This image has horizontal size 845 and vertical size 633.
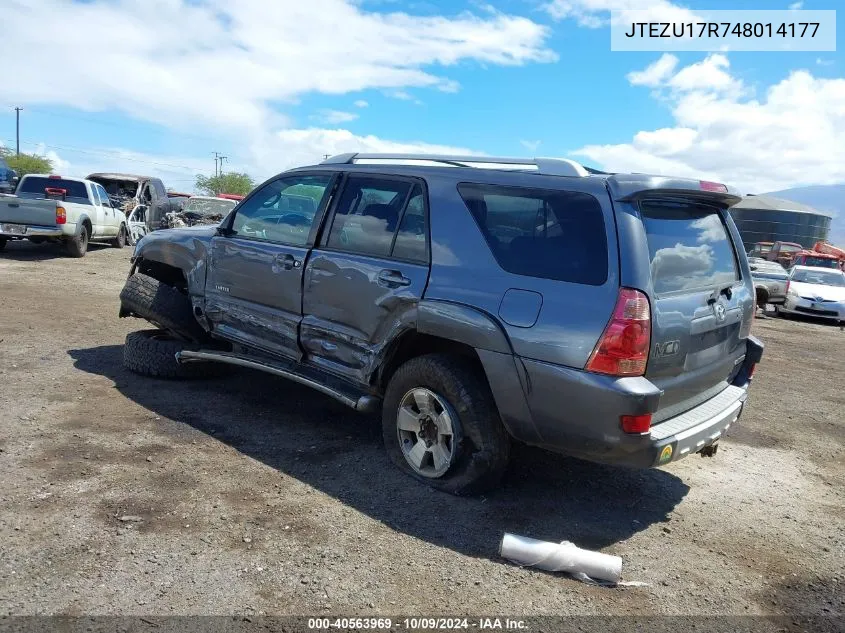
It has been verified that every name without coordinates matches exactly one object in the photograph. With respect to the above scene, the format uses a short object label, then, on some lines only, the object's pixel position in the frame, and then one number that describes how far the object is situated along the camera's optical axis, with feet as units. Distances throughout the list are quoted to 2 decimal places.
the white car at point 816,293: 50.80
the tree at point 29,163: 229.45
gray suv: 10.73
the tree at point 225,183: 296.30
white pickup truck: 42.83
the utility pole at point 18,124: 278.95
